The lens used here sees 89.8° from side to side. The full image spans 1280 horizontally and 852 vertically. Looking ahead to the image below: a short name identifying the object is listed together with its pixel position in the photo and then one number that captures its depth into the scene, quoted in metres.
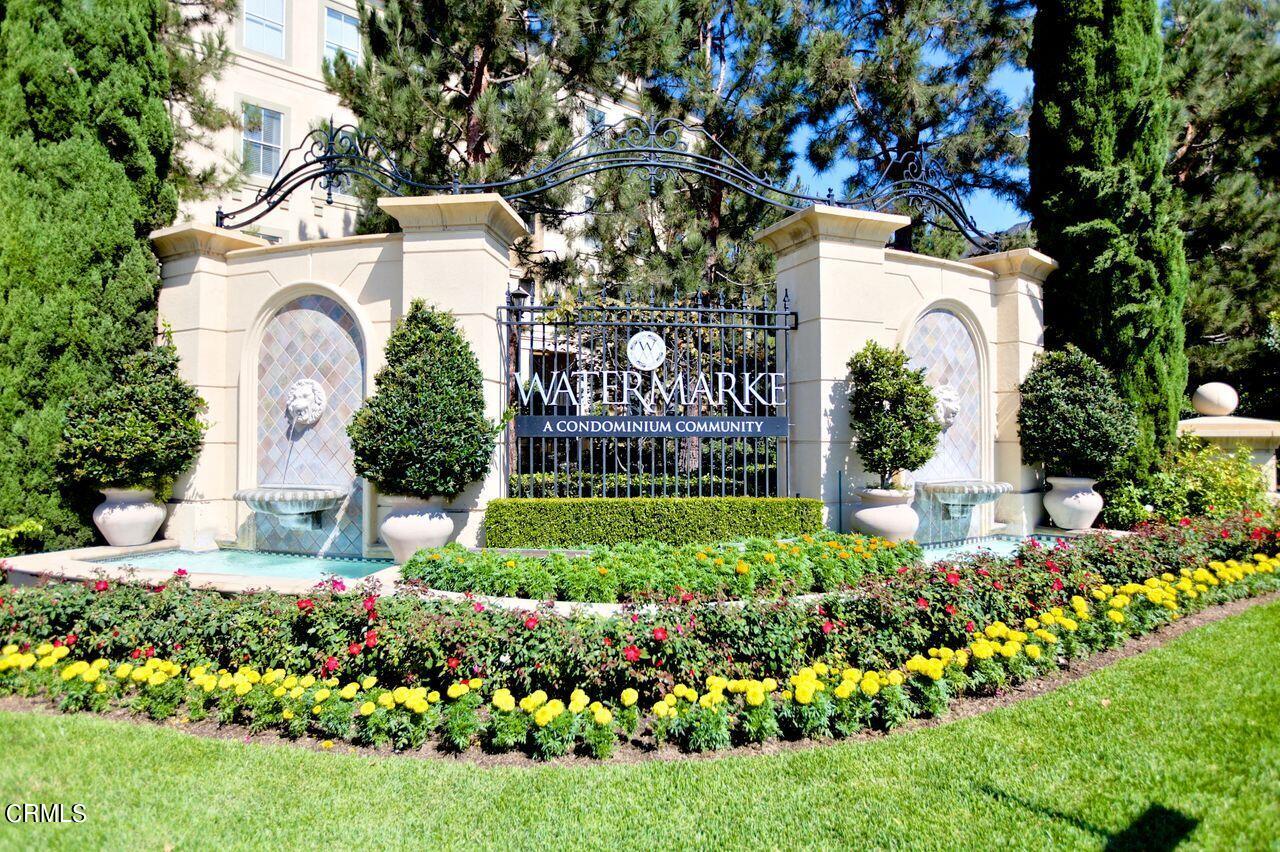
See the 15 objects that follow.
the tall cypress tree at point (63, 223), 6.90
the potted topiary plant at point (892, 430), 7.20
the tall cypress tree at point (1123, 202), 8.83
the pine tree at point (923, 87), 12.36
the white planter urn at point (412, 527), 6.66
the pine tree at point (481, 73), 10.13
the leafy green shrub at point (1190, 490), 8.36
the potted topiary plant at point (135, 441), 6.85
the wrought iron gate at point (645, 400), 7.46
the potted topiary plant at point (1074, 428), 7.99
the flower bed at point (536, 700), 3.33
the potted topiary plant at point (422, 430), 6.51
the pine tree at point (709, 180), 11.77
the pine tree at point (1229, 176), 11.95
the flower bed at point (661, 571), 4.89
